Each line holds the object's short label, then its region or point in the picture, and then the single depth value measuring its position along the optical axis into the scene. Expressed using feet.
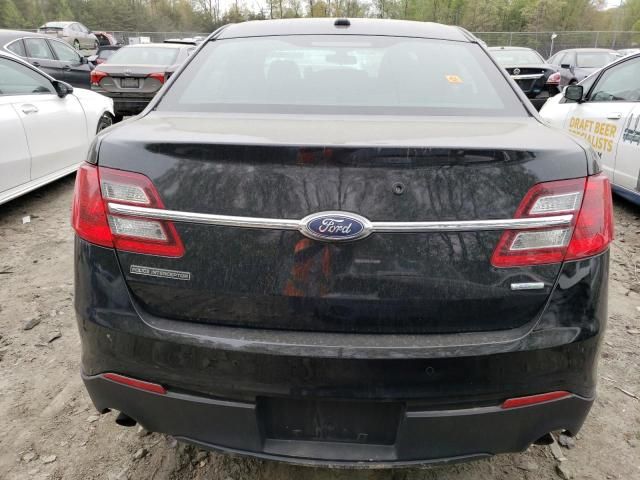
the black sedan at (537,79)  35.35
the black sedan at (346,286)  4.70
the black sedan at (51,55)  29.63
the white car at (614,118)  15.42
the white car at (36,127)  15.10
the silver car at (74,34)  89.40
